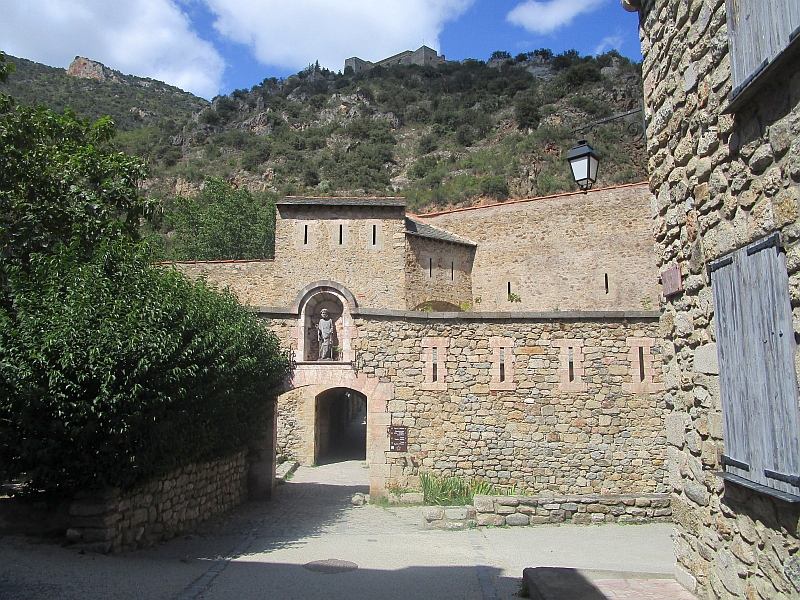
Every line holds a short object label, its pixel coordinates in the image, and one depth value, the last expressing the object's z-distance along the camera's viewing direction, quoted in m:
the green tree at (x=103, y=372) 6.80
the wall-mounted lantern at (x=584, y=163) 6.75
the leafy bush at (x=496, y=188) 43.31
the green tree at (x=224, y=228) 31.44
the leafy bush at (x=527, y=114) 57.94
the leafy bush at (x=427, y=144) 59.10
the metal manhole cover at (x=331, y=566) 7.26
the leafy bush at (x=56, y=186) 9.82
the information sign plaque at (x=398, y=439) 11.71
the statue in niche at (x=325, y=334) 13.02
